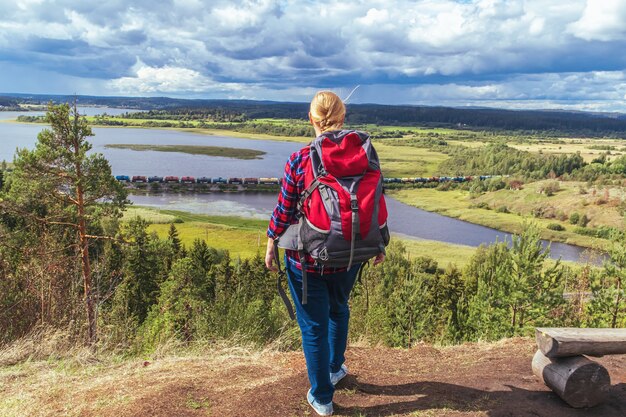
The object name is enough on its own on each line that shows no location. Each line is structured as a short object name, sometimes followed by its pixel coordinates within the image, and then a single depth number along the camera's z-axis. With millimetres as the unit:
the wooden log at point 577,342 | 4262
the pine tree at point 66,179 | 12867
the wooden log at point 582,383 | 4102
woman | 3445
